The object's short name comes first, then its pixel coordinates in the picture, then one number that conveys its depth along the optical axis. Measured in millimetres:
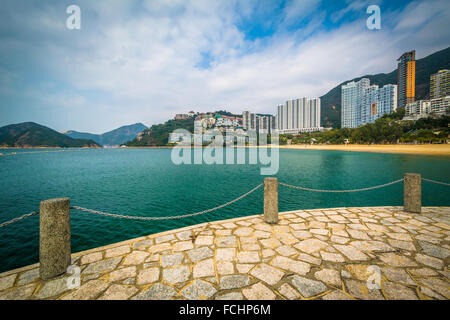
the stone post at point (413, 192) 5785
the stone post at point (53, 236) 3055
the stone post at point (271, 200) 5160
